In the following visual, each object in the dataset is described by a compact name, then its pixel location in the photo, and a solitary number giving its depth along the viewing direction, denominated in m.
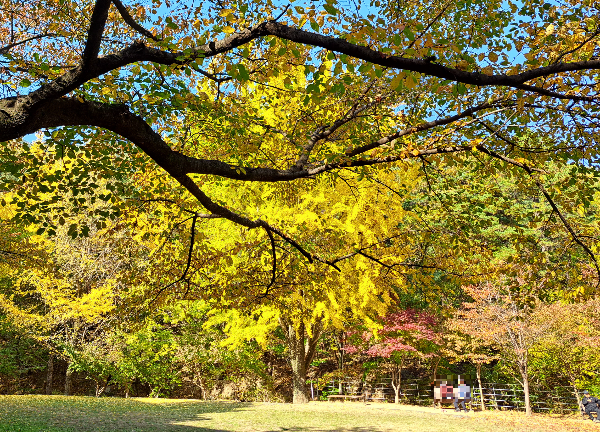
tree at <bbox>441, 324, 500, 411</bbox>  17.42
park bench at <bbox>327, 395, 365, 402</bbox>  21.94
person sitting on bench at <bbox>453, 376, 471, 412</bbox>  16.72
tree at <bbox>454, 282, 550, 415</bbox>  16.27
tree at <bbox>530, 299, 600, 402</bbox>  15.02
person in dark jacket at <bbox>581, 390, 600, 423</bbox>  14.86
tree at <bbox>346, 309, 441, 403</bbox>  17.34
